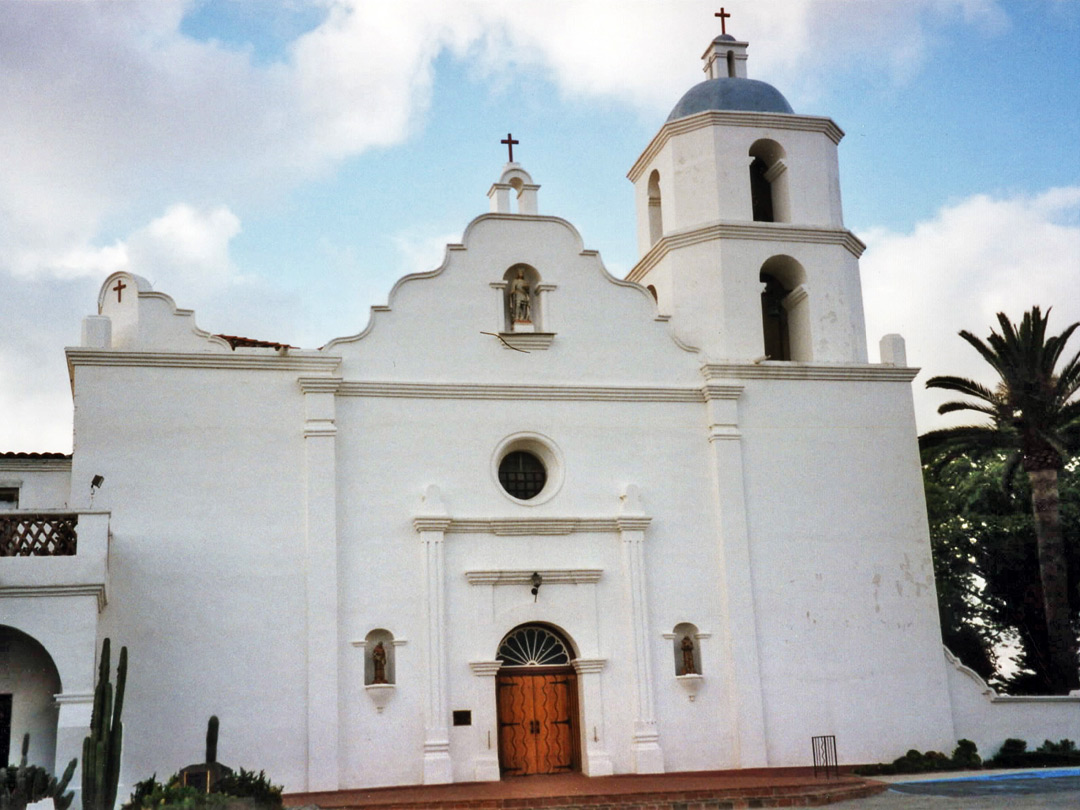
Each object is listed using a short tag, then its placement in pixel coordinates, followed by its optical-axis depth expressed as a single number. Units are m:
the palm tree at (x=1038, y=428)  26.19
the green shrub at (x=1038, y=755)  22.84
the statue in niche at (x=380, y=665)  21.19
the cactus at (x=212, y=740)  18.08
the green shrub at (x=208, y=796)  15.49
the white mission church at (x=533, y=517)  20.77
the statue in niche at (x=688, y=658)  22.39
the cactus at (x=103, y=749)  15.37
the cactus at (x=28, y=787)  15.45
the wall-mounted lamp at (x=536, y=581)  21.97
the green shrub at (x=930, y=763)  22.22
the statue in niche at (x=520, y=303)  23.55
